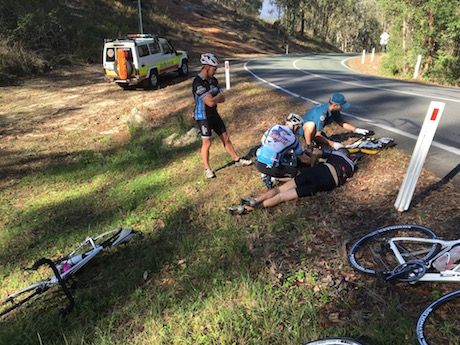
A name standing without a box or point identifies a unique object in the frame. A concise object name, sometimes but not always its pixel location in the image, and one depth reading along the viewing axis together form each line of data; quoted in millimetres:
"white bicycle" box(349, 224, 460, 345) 2373
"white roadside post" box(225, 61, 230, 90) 12417
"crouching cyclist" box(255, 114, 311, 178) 4566
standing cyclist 5598
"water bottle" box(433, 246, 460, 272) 2639
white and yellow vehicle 13758
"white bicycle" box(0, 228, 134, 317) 4031
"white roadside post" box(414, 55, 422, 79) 18138
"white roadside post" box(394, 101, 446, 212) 3178
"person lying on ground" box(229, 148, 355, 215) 4535
